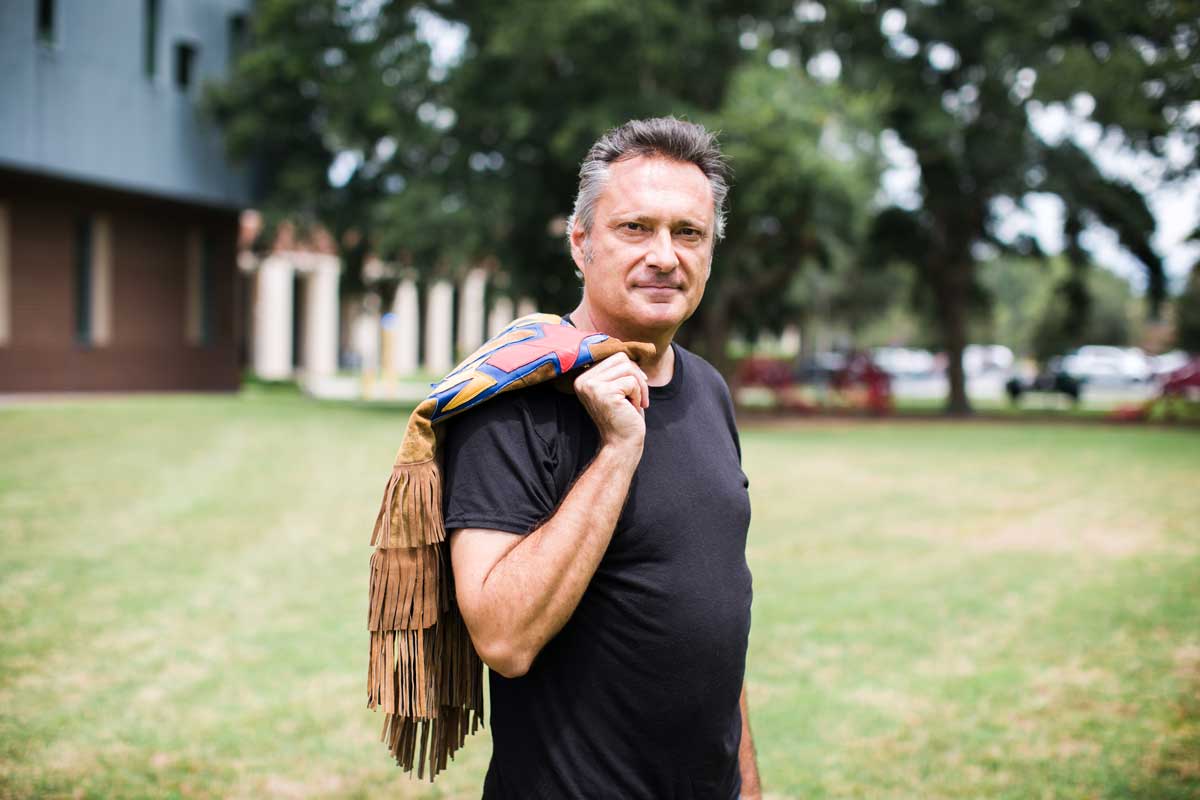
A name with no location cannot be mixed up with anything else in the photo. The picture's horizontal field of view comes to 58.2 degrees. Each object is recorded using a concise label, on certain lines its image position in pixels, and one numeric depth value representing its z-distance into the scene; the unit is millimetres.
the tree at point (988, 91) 24734
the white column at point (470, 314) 57156
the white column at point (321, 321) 49188
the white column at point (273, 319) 45844
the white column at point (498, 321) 50547
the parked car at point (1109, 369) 51125
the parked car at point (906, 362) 61219
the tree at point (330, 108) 25156
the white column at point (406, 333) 53544
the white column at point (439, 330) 56438
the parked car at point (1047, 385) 39297
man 1887
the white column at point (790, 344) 92512
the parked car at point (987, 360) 72919
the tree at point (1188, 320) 50938
